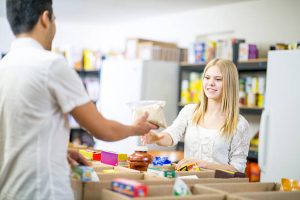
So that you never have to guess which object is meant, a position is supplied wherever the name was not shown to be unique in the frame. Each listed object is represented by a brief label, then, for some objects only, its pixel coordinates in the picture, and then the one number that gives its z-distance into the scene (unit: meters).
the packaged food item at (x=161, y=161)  2.67
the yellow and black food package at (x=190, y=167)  2.52
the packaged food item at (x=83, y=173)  1.91
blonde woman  3.04
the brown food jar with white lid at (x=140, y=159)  2.53
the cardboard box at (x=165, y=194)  1.73
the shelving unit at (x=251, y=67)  5.55
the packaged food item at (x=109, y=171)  2.31
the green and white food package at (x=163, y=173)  2.23
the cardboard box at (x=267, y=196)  1.85
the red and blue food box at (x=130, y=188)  1.70
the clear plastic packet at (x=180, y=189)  1.84
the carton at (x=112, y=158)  2.60
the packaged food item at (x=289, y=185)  2.21
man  1.73
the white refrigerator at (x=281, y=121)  4.65
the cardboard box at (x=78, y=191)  1.94
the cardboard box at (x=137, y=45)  6.95
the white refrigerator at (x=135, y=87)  6.59
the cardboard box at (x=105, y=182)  1.93
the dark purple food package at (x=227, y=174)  2.35
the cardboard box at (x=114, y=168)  2.38
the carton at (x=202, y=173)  2.38
